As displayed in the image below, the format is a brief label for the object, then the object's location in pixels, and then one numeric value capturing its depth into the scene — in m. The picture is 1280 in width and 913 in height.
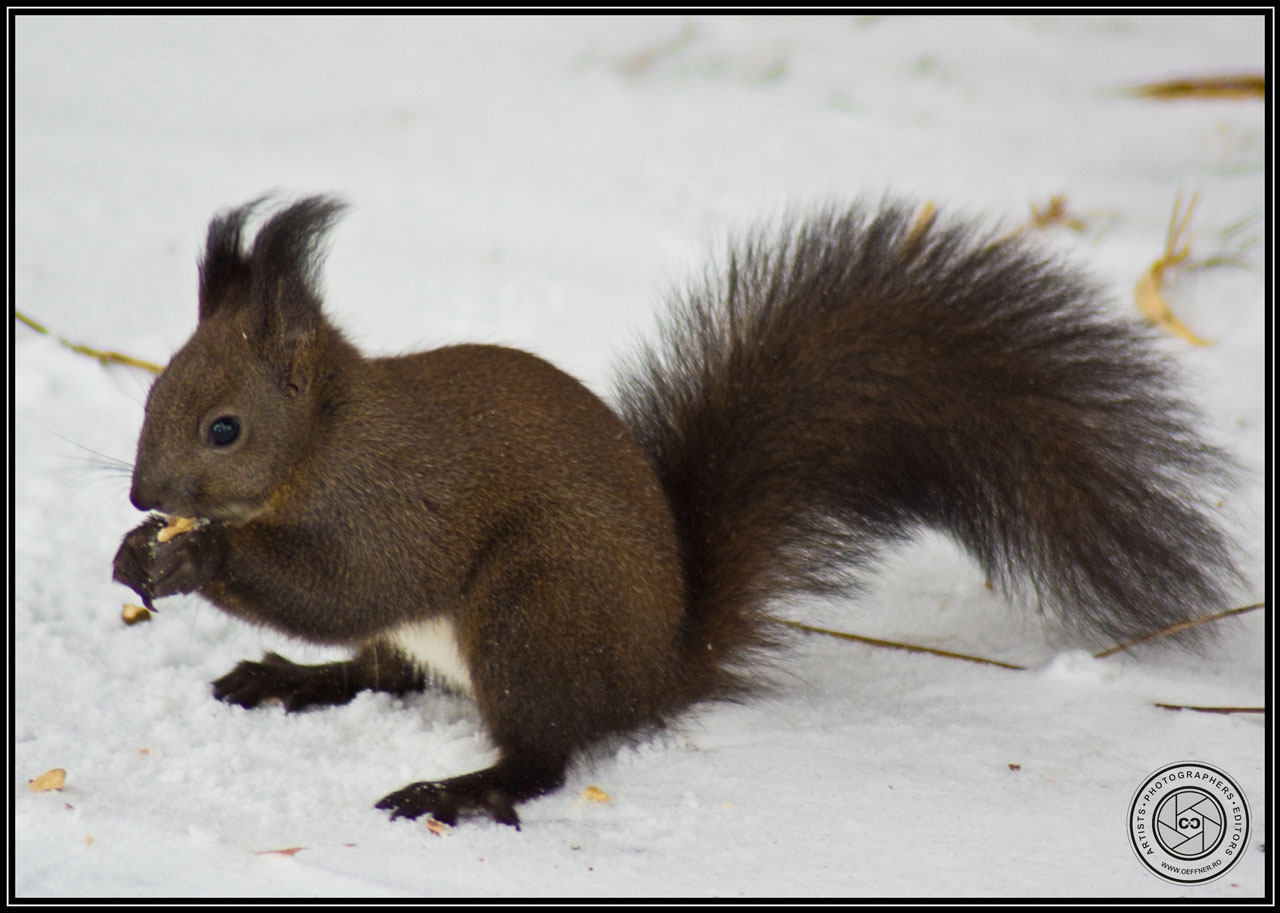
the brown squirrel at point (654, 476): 3.94
